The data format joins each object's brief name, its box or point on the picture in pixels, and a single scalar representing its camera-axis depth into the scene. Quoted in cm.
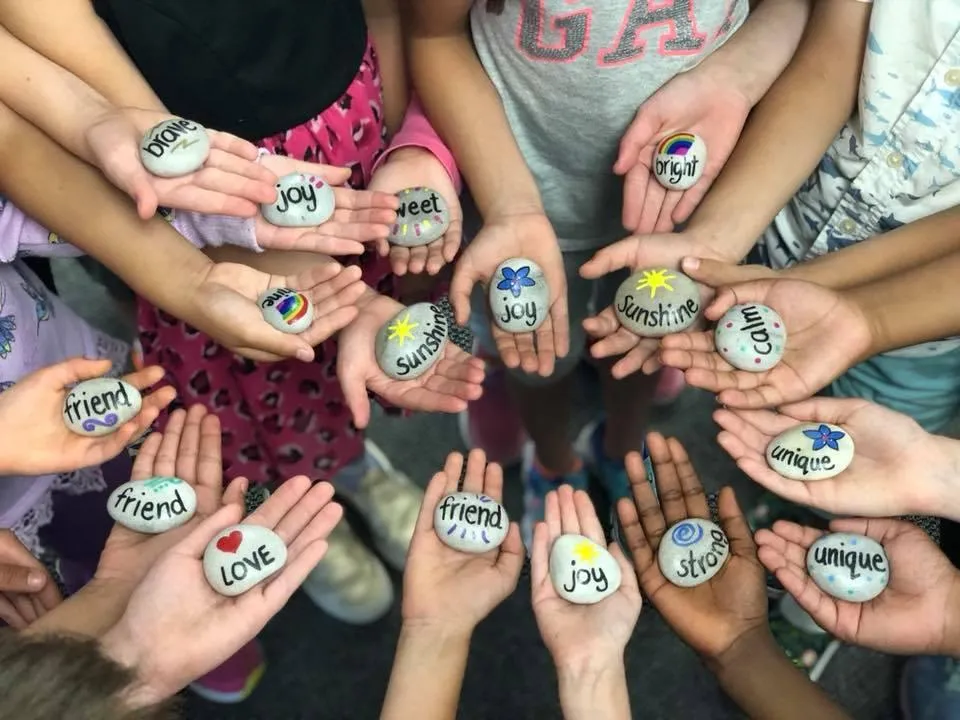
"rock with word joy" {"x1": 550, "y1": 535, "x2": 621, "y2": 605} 94
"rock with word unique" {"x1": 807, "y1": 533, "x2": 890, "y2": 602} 95
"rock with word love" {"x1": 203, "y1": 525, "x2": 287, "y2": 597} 89
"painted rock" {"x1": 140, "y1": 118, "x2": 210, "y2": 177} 91
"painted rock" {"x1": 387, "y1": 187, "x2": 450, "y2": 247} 112
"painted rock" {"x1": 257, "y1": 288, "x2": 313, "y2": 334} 99
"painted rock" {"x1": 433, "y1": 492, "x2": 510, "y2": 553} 99
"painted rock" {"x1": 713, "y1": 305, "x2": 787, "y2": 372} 99
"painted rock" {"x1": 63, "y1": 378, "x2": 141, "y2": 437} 95
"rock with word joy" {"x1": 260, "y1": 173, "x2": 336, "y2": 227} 101
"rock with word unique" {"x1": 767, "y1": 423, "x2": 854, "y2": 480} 97
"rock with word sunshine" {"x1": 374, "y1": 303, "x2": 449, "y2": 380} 103
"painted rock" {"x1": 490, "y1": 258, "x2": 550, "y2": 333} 105
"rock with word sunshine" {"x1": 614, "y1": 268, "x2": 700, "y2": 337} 103
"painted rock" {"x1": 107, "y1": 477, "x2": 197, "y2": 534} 98
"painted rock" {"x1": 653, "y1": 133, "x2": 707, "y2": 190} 107
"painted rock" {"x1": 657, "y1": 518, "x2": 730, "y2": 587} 98
